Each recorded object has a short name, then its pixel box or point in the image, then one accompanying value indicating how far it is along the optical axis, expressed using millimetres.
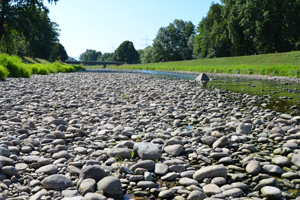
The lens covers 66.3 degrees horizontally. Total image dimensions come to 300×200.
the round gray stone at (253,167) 2467
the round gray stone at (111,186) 2057
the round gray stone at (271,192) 2018
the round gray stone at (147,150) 2809
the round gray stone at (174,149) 2995
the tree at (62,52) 90562
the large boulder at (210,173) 2381
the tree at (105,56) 167900
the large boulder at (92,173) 2256
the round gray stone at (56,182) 2088
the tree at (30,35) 27123
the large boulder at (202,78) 16620
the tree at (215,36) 51344
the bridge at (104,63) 91412
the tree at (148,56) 87062
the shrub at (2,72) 10494
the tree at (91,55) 189875
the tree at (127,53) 110688
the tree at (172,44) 80625
